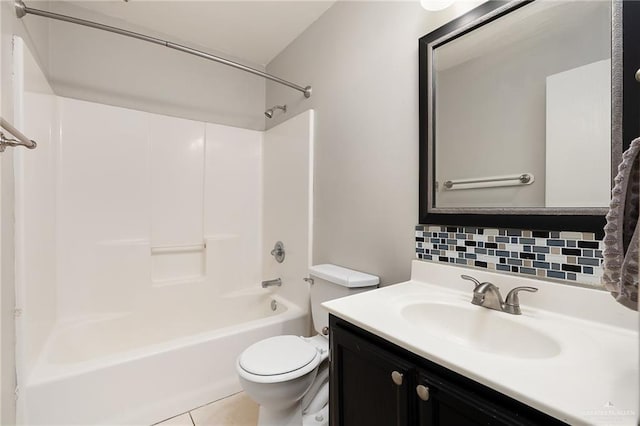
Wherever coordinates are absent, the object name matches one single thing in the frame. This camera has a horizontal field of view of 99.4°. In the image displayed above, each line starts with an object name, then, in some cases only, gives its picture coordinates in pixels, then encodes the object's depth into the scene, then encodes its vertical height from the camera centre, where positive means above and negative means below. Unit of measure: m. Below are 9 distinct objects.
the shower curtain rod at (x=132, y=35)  1.25 +0.94
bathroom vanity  0.51 -0.34
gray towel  0.53 -0.03
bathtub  1.23 -0.85
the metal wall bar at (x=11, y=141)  0.88 +0.25
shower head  2.22 +0.84
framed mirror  0.81 +0.35
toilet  1.20 -0.72
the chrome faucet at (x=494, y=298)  0.89 -0.30
